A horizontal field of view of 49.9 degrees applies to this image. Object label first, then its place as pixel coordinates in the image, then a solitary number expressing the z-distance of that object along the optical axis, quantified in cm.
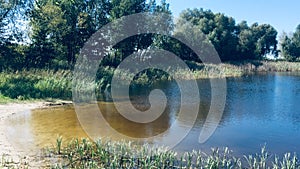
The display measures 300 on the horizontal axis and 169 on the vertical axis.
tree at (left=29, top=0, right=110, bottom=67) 2573
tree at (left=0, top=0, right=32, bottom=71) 2166
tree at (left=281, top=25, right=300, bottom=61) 6425
